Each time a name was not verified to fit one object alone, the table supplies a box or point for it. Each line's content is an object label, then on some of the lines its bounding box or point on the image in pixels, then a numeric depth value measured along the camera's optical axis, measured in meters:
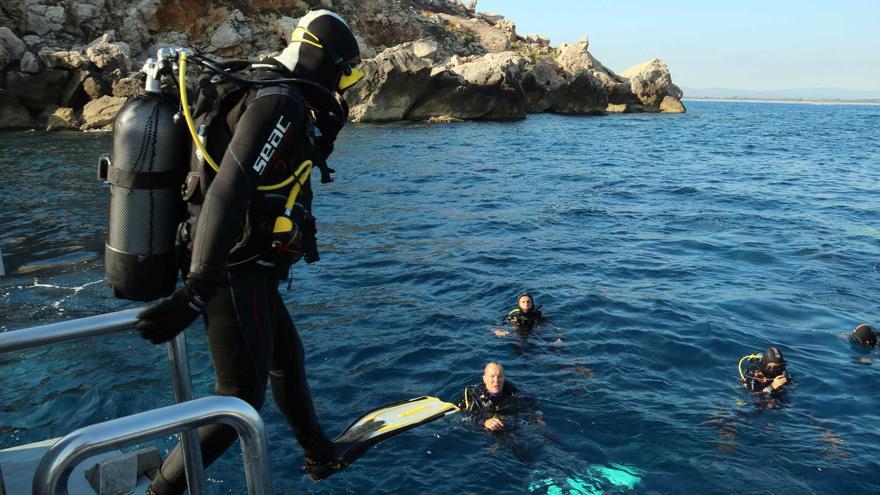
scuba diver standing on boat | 2.78
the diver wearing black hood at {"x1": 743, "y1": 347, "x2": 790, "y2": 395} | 8.09
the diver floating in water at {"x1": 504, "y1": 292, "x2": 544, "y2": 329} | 9.84
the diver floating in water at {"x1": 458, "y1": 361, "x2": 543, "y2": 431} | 7.31
